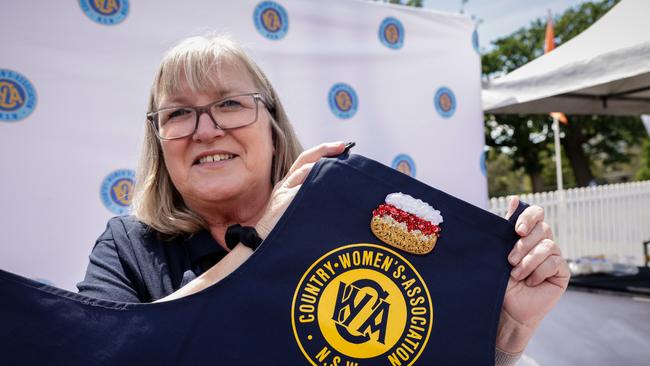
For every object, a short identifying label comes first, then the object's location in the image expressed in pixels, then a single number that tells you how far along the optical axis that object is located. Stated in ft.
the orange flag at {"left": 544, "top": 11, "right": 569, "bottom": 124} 24.20
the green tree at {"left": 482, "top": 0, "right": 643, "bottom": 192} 58.18
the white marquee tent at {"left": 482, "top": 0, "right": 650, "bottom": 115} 9.05
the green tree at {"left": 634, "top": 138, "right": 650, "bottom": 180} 66.96
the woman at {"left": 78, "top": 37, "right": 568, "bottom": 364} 2.90
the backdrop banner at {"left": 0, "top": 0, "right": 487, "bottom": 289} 6.64
